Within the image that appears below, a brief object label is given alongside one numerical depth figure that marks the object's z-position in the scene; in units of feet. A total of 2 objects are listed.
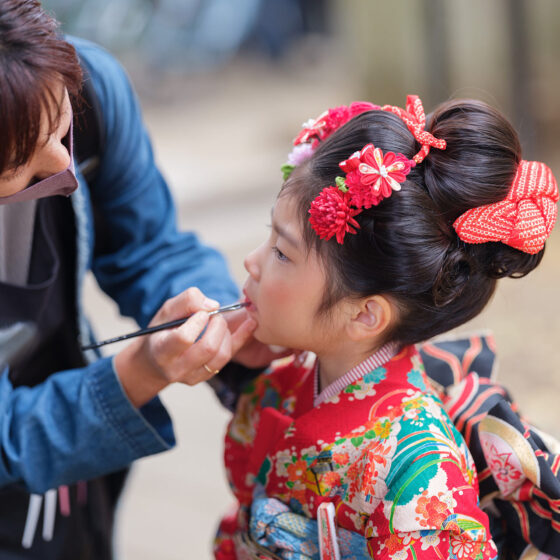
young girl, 3.85
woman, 3.75
